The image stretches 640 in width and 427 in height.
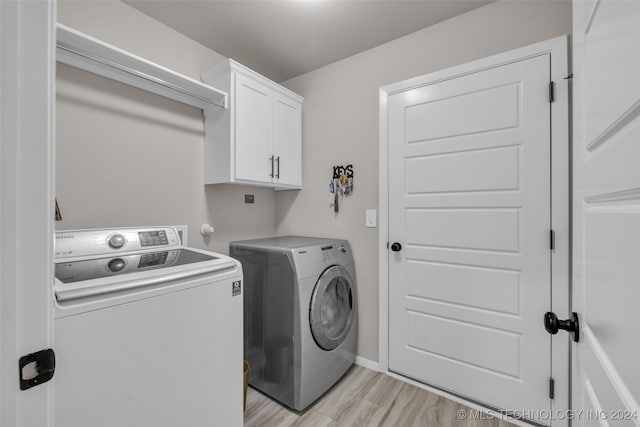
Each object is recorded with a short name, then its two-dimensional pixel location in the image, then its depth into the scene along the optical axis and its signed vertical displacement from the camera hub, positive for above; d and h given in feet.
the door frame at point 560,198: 4.76 +0.26
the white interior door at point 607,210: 1.39 +0.02
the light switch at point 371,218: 6.92 -0.13
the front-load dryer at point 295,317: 5.48 -2.25
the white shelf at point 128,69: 4.21 +2.59
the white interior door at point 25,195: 1.44 +0.10
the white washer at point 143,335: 2.74 -1.43
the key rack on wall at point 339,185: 7.32 +0.77
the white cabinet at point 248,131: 6.24 +2.01
